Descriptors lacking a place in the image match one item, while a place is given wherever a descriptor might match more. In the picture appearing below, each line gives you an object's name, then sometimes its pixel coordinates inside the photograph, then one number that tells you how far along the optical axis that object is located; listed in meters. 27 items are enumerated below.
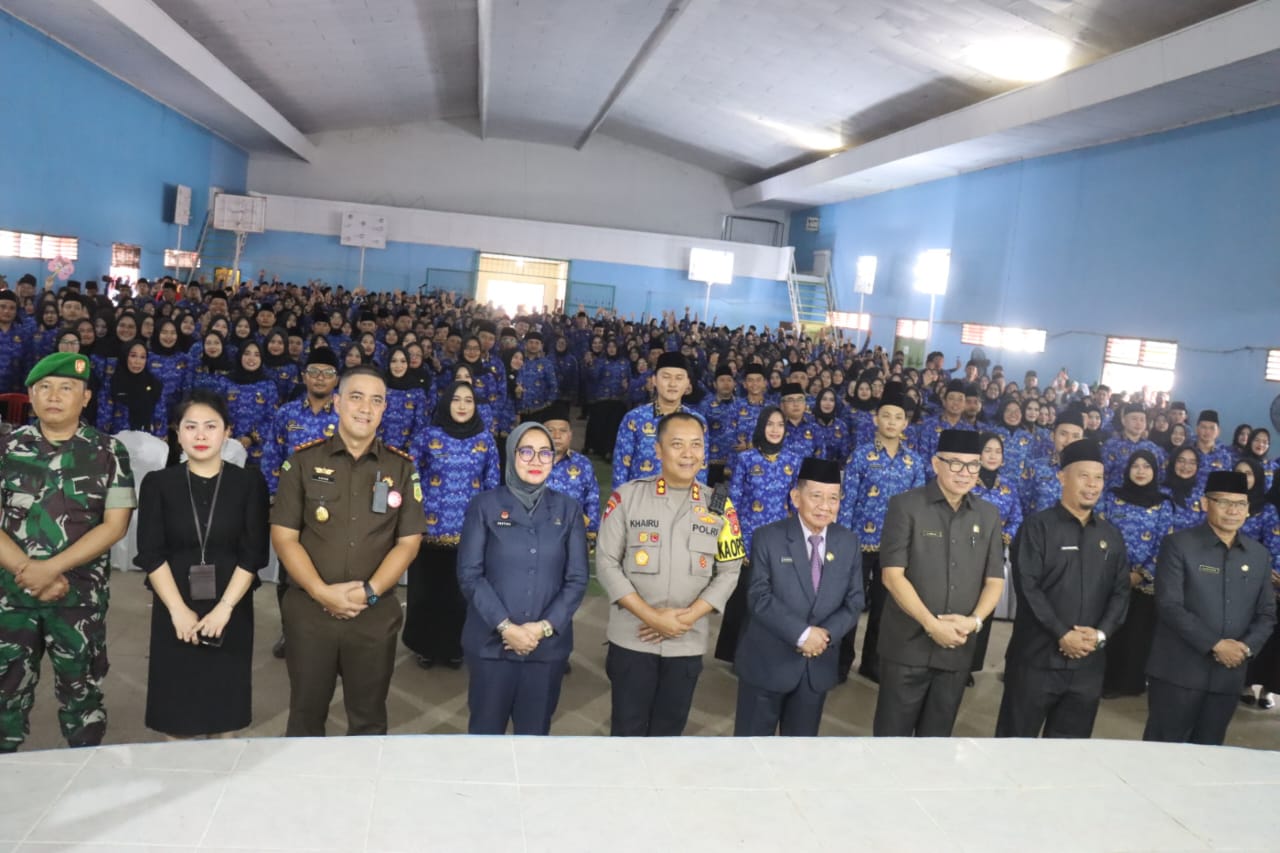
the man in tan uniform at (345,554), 3.19
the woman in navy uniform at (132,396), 6.55
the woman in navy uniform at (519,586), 3.31
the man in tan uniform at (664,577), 3.44
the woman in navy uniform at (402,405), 6.53
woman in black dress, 3.09
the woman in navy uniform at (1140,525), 5.04
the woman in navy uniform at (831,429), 7.22
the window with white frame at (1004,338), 14.62
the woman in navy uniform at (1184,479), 5.59
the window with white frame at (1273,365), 10.37
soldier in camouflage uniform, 3.11
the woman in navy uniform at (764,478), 4.86
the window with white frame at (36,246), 12.39
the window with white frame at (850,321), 21.20
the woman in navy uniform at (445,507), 4.63
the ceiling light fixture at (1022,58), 11.47
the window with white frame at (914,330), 18.19
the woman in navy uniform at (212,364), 6.51
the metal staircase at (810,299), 23.98
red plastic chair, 6.20
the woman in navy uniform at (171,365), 6.66
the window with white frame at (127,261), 16.25
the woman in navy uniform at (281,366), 7.27
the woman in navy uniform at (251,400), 6.34
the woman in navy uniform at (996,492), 5.19
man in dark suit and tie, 3.47
